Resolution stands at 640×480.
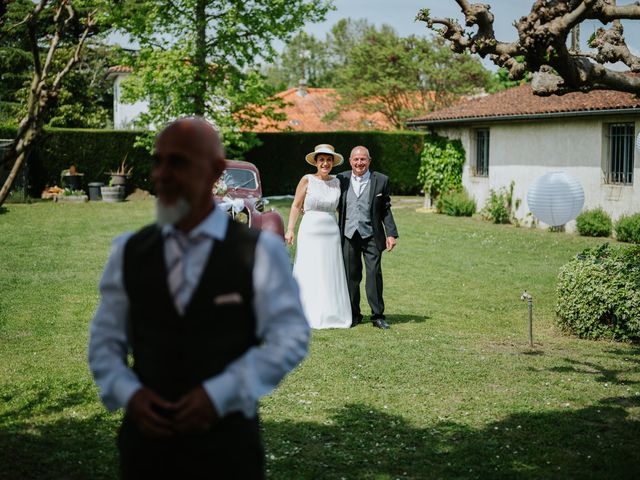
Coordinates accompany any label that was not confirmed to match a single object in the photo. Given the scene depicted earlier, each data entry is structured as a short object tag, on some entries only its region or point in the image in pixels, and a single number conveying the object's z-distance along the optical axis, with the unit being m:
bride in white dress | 10.31
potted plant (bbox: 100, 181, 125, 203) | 32.56
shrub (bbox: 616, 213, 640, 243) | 21.03
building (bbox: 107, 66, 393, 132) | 51.88
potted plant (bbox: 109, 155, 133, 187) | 33.31
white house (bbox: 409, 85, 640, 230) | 22.58
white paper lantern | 14.47
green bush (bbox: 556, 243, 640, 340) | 9.71
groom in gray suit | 10.30
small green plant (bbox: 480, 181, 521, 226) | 26.62
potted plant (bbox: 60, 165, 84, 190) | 32.53
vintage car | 14.70
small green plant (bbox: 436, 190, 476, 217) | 28.77
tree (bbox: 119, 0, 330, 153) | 29.19
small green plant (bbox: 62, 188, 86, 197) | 31.86
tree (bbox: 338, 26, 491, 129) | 48.12
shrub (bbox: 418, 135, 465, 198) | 30.16
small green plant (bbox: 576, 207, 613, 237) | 22.47
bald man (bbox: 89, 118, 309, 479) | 2.62
